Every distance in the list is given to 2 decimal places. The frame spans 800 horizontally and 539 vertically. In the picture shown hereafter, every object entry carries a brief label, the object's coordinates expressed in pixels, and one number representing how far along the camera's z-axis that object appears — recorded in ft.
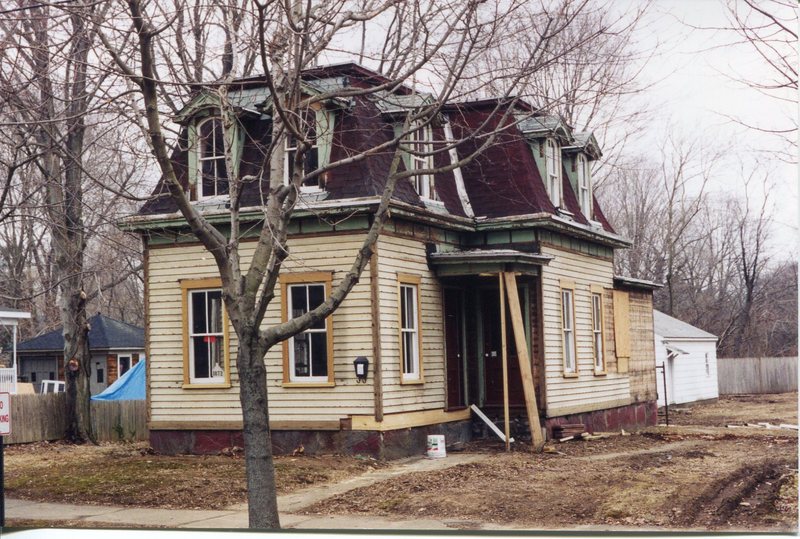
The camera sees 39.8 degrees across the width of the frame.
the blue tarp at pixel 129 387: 97.71
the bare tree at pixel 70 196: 41.19
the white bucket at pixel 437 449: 63.87
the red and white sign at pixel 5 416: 38.37
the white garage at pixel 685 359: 125.39
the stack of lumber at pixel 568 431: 71.40
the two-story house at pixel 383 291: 62.75
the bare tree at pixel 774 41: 33.17
